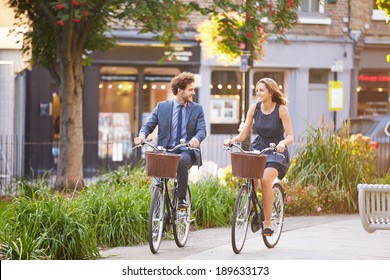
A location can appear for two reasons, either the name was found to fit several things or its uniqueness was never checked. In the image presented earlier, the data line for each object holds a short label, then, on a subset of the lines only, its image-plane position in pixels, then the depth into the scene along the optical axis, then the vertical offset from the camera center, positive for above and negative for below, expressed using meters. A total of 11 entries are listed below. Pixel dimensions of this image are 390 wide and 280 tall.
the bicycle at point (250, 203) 13.09 -0.88
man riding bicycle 13.93 -0.28
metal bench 12.60 -0.83
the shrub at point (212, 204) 16.74 -1.10
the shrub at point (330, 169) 19.52 -0.90
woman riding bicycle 13.77 -0.32
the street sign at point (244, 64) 20.53 +0.24
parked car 23.00 -0.58
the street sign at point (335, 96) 21.49 -0.11
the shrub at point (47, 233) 12.54 -1.06
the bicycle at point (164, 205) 13.32 -0.90
